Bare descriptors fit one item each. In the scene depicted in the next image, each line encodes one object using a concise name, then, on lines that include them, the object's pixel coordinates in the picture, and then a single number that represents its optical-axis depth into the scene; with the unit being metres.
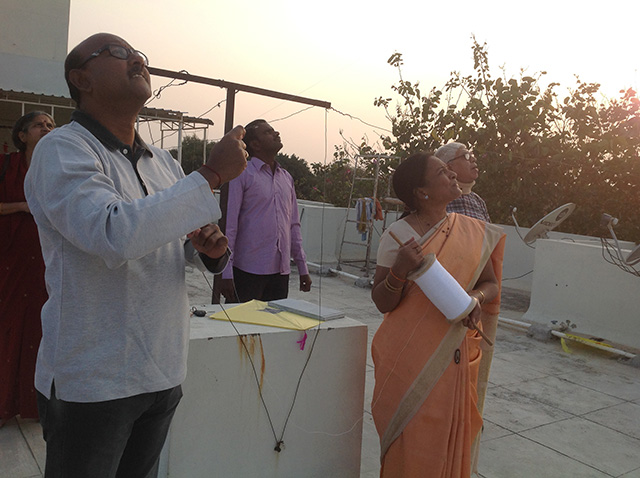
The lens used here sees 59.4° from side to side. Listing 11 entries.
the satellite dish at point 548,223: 6.33
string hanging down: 2.29
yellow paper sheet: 2.43
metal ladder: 9.70
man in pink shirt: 3.51
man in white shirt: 1.17
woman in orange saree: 2.23
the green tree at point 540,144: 9.97
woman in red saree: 3.28
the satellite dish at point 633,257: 5.26
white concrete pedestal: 2.19
